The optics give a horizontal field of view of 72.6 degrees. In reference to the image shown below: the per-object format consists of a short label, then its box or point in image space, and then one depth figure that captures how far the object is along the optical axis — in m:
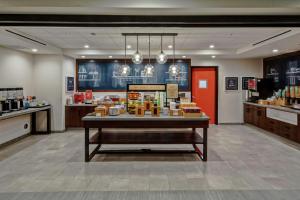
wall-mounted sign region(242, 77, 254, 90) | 7.66
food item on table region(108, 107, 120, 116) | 4.04
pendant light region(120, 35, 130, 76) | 4.73
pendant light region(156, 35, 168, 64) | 4.59
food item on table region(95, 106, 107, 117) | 3.99
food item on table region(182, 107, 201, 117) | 3.92
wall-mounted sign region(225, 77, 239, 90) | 7.68
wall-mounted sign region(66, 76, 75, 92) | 6.78
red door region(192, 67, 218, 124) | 7.77
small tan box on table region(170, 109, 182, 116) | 4.07
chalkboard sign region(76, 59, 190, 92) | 7.44
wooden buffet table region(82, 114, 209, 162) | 3.87
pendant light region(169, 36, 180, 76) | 4.87
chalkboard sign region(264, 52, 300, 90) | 6.04
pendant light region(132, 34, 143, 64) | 4.49
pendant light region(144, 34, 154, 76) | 4.79
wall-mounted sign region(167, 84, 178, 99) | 4.91
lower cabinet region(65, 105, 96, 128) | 6.83
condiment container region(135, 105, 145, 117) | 4.01
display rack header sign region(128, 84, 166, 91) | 4.71
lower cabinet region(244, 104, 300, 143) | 5.17
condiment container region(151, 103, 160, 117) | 4.04
